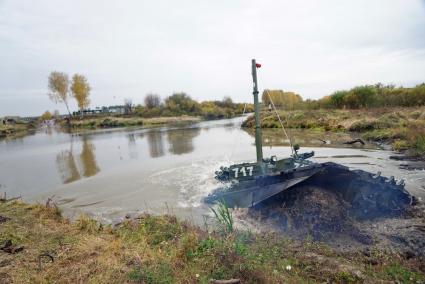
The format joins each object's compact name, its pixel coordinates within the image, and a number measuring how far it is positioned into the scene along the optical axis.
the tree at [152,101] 88.75
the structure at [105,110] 85.44
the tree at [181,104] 77.00
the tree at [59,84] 60.72
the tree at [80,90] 62.78
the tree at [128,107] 84.48
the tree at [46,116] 87.00
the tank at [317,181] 6.64
